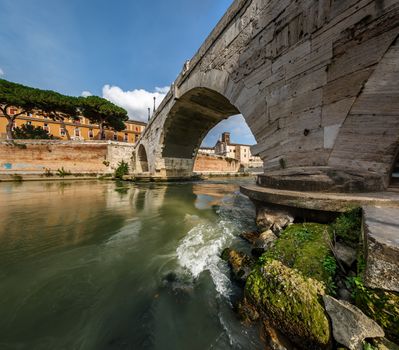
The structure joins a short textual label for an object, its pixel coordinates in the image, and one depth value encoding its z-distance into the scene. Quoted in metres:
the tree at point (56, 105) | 24.81
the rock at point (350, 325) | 0.93
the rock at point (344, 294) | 1.20
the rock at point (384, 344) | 0.89
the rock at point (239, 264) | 2.04
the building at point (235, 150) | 50.69
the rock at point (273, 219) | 2.56
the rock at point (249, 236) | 3.11
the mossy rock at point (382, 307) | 0.91
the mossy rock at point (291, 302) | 1.11
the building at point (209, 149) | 57.20
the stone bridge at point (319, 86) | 2.23
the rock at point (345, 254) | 1.42
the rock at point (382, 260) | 0.92
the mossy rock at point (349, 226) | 1.66
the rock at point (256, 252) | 2.29
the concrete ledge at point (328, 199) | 1.91
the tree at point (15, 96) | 22.53
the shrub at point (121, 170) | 20.18
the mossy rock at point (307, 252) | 1.38
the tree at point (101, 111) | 27.56
